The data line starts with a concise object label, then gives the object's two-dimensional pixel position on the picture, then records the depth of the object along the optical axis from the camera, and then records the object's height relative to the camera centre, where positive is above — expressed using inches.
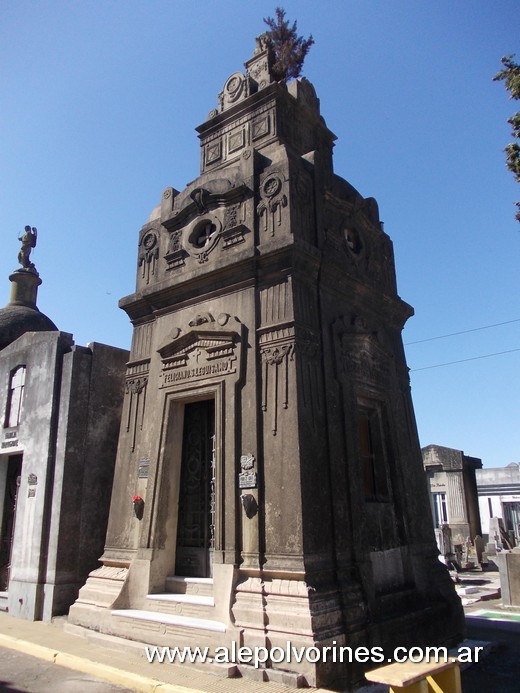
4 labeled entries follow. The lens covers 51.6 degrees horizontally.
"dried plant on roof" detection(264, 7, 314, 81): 479.2 +406.5
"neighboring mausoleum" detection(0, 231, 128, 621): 394.0 +43.5
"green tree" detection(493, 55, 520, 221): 339.9 +249.5
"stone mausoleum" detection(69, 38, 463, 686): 281.1 +47.9
